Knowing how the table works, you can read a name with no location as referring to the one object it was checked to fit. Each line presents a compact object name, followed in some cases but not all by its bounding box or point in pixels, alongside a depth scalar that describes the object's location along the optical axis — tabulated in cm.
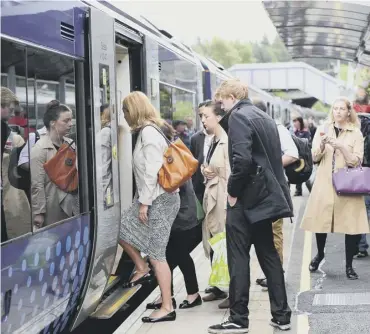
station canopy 1212
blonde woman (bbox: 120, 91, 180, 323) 591
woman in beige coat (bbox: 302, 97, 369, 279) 748
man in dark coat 545
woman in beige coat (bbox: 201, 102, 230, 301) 669
